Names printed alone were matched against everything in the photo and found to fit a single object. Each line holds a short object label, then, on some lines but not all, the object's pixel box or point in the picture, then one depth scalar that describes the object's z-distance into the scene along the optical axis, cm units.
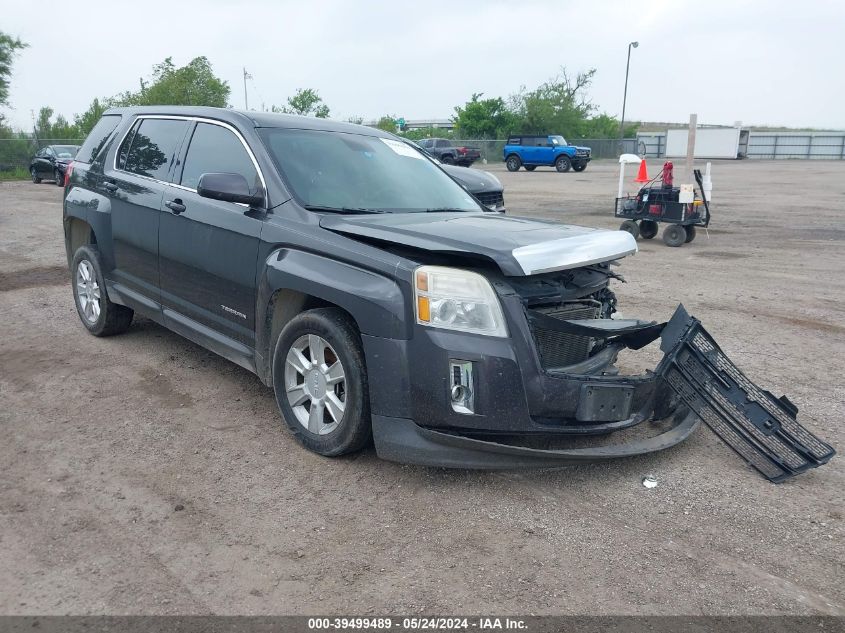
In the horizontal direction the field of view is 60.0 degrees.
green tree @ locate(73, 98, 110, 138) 4181
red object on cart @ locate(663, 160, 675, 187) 1255
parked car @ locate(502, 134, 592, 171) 3806
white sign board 5481
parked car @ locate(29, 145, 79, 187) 2675
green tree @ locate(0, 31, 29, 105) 3619
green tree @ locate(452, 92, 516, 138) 5816
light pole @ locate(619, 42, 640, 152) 5874
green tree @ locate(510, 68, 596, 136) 5953
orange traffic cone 1390
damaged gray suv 351
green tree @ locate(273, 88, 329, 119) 6212
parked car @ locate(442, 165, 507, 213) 1024
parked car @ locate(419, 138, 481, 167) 3988
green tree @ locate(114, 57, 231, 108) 4184
